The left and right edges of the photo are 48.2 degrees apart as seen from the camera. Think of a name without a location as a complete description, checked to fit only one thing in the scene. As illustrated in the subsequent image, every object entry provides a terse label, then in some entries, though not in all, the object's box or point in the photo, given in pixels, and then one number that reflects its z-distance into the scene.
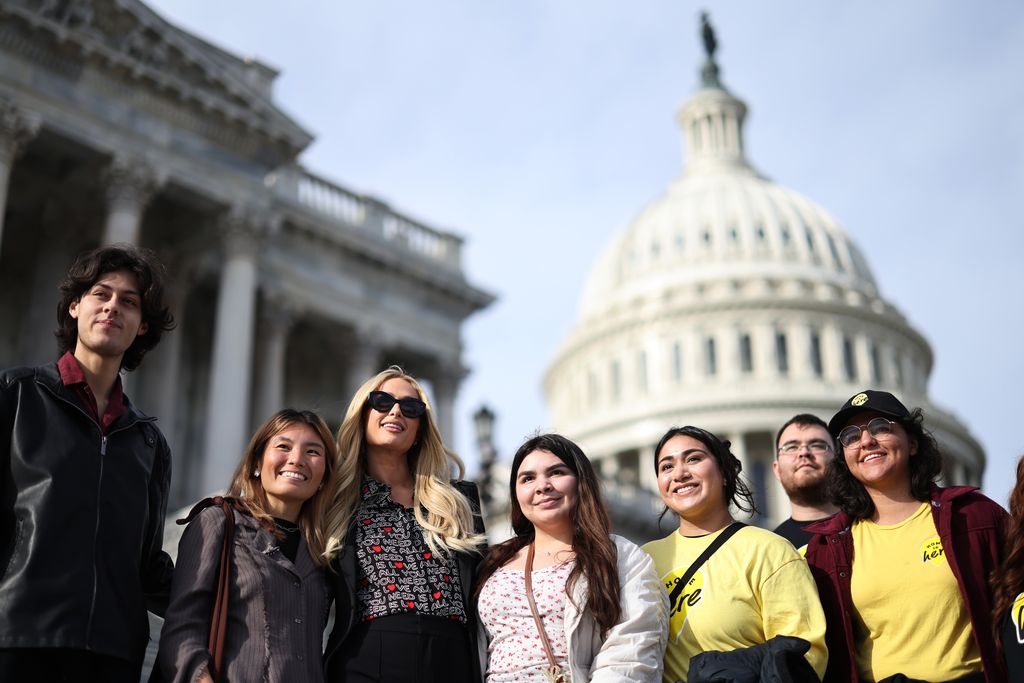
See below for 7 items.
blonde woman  5.58
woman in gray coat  5.22
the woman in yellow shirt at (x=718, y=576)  5.54
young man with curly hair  4.83
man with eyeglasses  7.89
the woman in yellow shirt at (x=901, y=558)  5.55
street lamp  22.61
